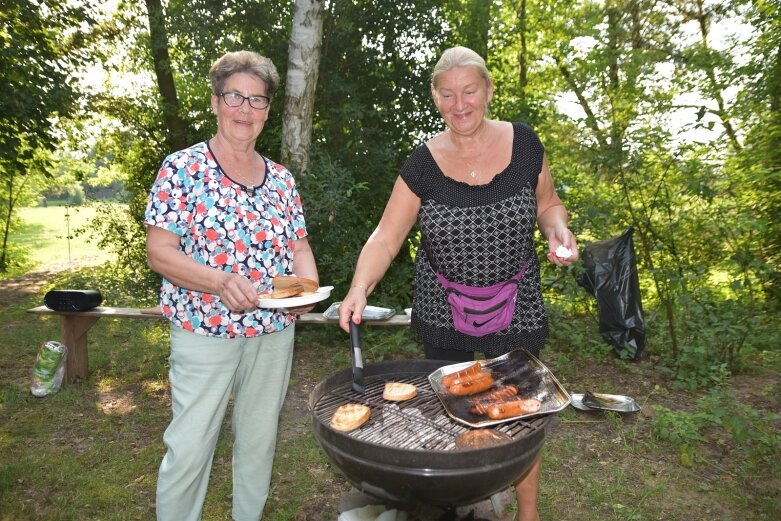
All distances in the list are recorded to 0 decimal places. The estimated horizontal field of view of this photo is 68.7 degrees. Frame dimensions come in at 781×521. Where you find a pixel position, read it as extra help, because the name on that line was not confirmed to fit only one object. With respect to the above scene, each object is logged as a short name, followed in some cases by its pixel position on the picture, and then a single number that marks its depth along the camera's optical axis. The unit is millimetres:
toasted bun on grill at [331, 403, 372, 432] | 2031
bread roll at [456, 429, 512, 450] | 1876
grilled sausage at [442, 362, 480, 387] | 2303
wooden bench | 5145
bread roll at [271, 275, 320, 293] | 2230
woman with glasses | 2176
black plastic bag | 5359
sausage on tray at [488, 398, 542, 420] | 2041
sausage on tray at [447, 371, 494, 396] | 2225
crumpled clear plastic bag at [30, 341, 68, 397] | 5016
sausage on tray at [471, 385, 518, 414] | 2136
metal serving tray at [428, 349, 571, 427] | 2095
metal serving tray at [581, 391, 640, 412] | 4492
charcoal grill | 1714
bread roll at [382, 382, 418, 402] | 2264
